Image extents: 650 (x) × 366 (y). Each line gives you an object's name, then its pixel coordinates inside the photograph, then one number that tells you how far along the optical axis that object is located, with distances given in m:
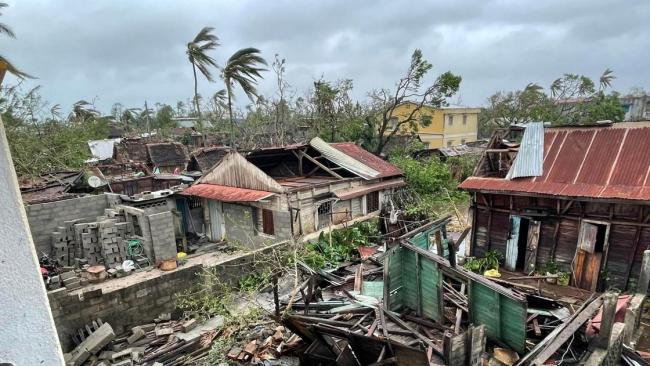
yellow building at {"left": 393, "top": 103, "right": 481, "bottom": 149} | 37.53
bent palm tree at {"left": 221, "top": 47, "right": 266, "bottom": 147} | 21.81
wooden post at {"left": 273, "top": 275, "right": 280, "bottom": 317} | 8.07
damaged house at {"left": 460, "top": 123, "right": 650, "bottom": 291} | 10.37
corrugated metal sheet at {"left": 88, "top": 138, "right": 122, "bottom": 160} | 33.03
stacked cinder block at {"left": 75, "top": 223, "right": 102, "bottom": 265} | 13.82
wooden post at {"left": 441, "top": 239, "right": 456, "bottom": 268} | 7.66
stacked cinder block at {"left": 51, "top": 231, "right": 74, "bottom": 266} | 14.09
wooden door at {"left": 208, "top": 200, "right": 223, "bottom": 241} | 17.38
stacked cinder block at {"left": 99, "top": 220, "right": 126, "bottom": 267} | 13.77
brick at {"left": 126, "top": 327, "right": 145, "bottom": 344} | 10.90
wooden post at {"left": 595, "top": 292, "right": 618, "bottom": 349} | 6.45
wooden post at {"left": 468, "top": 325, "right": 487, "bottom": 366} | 6.25
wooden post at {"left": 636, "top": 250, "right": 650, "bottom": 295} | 8.81
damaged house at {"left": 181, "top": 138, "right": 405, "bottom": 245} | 15.04
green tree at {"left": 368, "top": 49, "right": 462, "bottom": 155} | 23.05
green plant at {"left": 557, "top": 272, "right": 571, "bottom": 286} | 11.26
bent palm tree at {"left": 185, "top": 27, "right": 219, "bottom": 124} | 21.70
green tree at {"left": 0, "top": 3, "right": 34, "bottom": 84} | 1.84
